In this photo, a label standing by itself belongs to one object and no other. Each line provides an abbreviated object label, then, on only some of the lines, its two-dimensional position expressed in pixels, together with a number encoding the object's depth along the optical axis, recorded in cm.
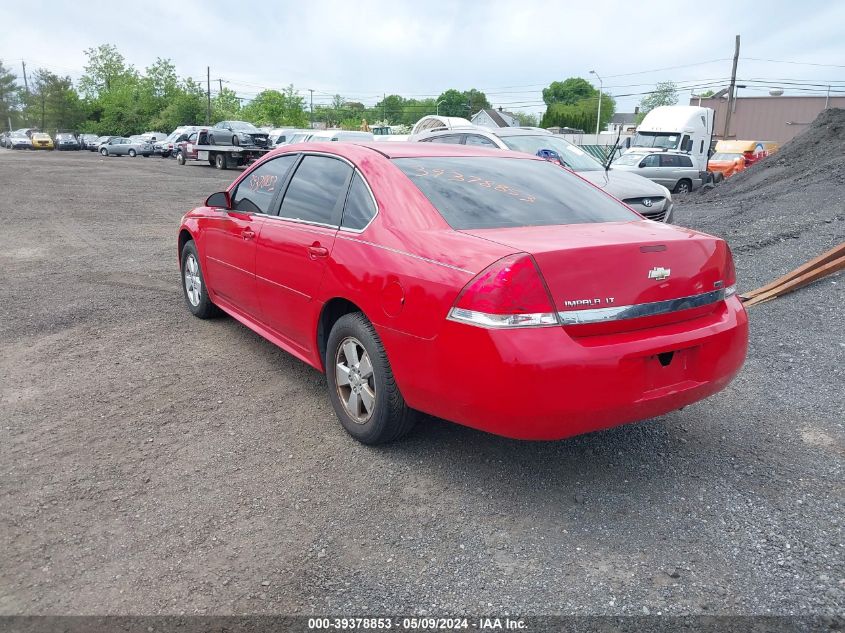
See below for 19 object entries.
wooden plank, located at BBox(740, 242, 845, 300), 691
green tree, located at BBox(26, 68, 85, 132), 8462
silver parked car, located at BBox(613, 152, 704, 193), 2105
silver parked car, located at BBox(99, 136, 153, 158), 5041
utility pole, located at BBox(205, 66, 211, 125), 7483
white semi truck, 2442
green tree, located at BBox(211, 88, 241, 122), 8222
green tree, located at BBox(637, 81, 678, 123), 11481
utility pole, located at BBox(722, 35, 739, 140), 4381
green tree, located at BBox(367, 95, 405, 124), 13950
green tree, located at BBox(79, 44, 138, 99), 9456
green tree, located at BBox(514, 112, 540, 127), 13912
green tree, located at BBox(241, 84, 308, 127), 8481
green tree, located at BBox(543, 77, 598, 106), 13600
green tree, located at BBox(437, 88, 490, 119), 13162
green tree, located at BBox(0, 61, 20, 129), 10062
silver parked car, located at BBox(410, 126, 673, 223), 953
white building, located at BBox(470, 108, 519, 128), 8476
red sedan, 299
